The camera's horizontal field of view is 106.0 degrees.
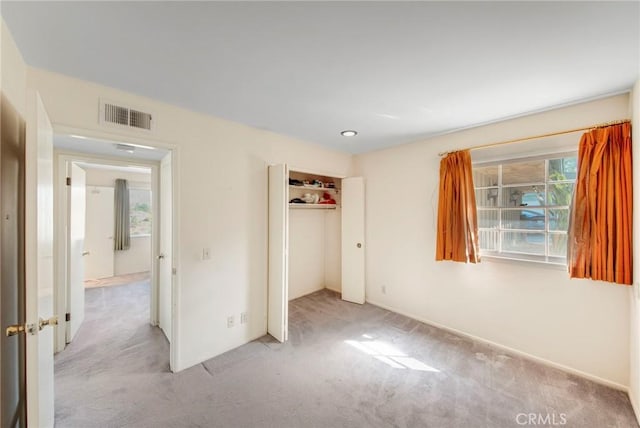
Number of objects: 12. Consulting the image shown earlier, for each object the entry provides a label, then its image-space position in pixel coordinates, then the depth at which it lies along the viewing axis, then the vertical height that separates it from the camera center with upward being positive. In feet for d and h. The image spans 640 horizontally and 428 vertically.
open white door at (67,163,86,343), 8.54 -1.50
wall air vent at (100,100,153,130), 5.83 +2.44
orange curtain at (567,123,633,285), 5.90 +0.09
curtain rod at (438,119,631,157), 6.18 +2.30
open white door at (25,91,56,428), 3.41 -0.78
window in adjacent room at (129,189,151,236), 18.67 +0.11
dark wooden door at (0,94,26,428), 3.92 -0.94
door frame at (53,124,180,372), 6.44 -0.19
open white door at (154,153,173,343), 8.77 -1.57
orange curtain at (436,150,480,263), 8.43 +0.02
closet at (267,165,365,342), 9.02 -1.31
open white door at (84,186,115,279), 16.24 -1.33
